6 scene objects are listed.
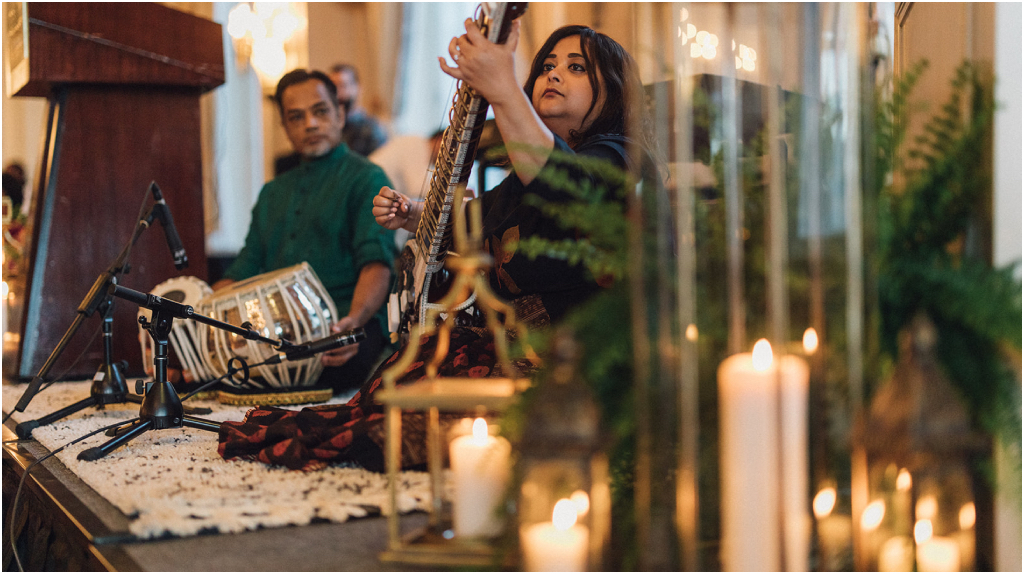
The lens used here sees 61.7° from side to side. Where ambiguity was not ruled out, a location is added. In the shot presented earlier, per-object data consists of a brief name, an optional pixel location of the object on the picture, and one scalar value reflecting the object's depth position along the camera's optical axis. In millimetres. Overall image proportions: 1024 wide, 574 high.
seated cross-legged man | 2393
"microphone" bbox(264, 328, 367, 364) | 1488
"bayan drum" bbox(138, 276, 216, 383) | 2225
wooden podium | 2689
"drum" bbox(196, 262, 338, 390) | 2070
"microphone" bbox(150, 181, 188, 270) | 1686
